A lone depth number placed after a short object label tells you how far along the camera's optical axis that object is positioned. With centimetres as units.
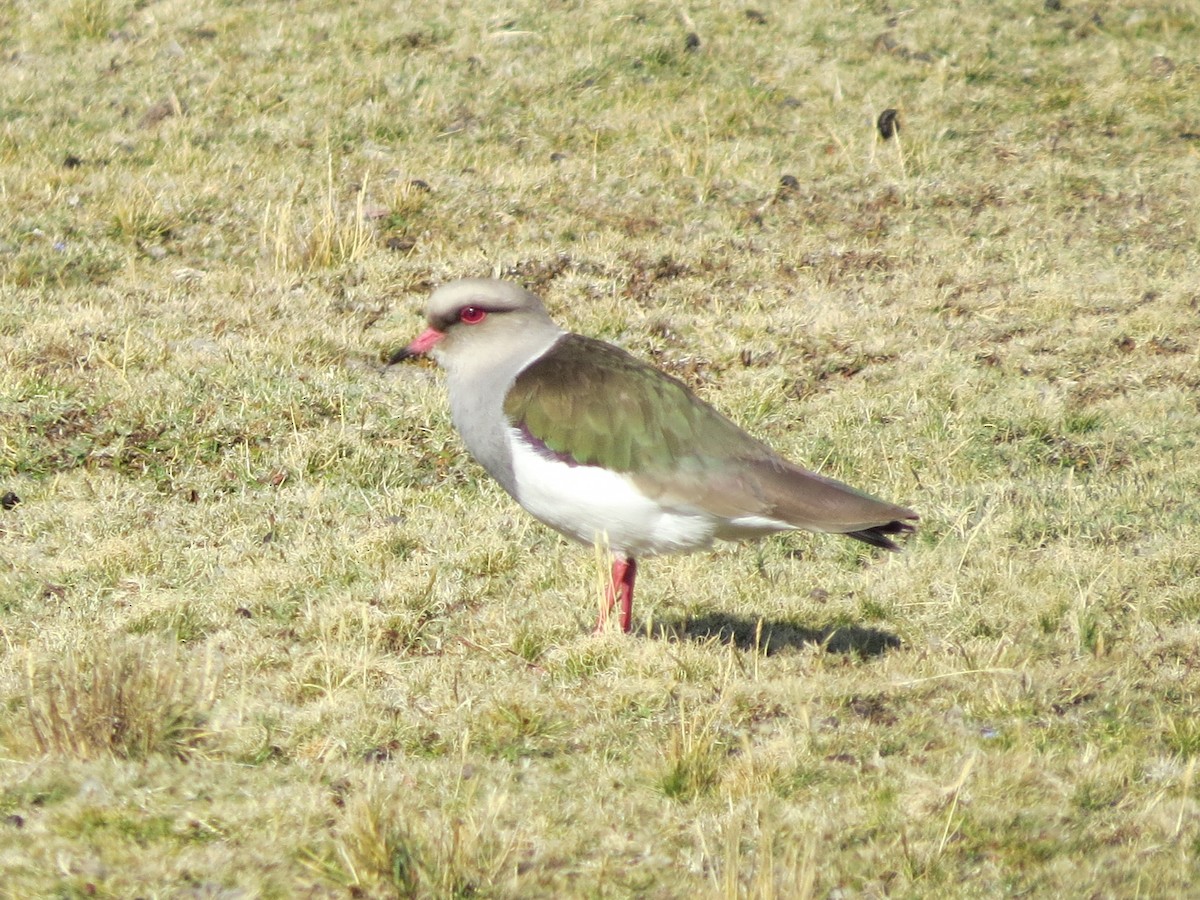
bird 1270
